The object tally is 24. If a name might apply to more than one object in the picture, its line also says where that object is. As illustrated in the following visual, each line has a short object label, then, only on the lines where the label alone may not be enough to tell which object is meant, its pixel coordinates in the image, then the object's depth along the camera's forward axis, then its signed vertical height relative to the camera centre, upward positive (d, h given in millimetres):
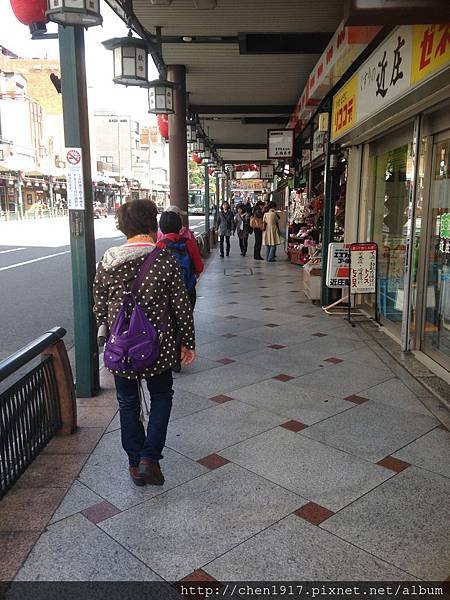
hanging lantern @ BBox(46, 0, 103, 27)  3633 +1415
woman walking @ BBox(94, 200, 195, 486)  2902 -650
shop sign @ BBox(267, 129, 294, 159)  13656 +1785
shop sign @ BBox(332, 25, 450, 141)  3964 +1344
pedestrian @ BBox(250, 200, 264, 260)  15516 -490
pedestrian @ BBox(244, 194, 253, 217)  20514 +67
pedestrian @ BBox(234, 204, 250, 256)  17766 -566
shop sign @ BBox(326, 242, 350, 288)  7891 -839
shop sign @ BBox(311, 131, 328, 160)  9582 +1313
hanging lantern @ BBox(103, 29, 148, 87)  5809 +1762
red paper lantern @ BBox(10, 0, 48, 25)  3921 +1531
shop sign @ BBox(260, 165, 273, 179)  24234 +1844
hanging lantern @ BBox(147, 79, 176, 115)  8133 +1817
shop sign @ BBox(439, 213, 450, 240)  5072 -172
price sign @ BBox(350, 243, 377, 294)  7312 -805
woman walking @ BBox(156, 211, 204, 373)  4910 -358
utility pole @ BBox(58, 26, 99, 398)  4191 -110
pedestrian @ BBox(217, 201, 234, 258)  16250 -460
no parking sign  4332 +272
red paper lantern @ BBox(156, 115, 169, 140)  11164 +1878
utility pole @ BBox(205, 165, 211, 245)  20303 +498
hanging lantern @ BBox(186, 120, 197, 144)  12789 +1957
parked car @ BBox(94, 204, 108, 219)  49175 -74
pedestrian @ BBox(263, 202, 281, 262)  14539 -559
